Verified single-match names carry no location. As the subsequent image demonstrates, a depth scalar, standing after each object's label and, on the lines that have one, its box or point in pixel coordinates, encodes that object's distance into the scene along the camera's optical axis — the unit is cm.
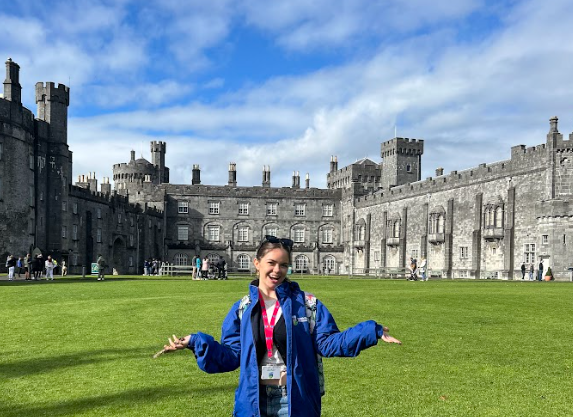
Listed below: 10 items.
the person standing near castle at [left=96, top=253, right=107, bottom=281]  3231
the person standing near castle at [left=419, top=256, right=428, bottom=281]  3804
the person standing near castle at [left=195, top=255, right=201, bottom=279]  3781
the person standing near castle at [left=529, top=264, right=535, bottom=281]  4200
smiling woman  421
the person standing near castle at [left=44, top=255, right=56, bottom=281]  3353
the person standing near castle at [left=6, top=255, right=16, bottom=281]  3151
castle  4338
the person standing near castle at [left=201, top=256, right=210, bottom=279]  3866
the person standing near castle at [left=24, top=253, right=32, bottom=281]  3438
